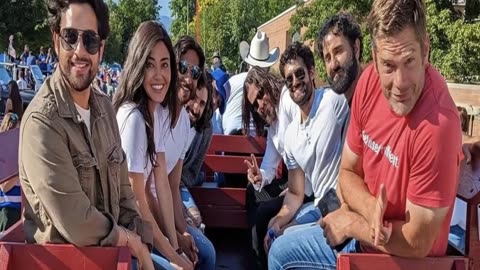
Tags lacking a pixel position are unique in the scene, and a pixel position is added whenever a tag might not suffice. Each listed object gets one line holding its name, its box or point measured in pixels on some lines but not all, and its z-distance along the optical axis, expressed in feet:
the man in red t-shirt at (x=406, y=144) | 6.63
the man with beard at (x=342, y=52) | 11.26
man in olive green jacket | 7.48
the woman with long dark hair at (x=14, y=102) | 21.72
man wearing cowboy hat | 18.71
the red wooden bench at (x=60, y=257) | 7.02
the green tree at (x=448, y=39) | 45.65
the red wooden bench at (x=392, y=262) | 7.13
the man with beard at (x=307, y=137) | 10.96
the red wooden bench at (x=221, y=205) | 14.37
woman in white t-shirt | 10.18
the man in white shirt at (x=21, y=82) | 55.06
